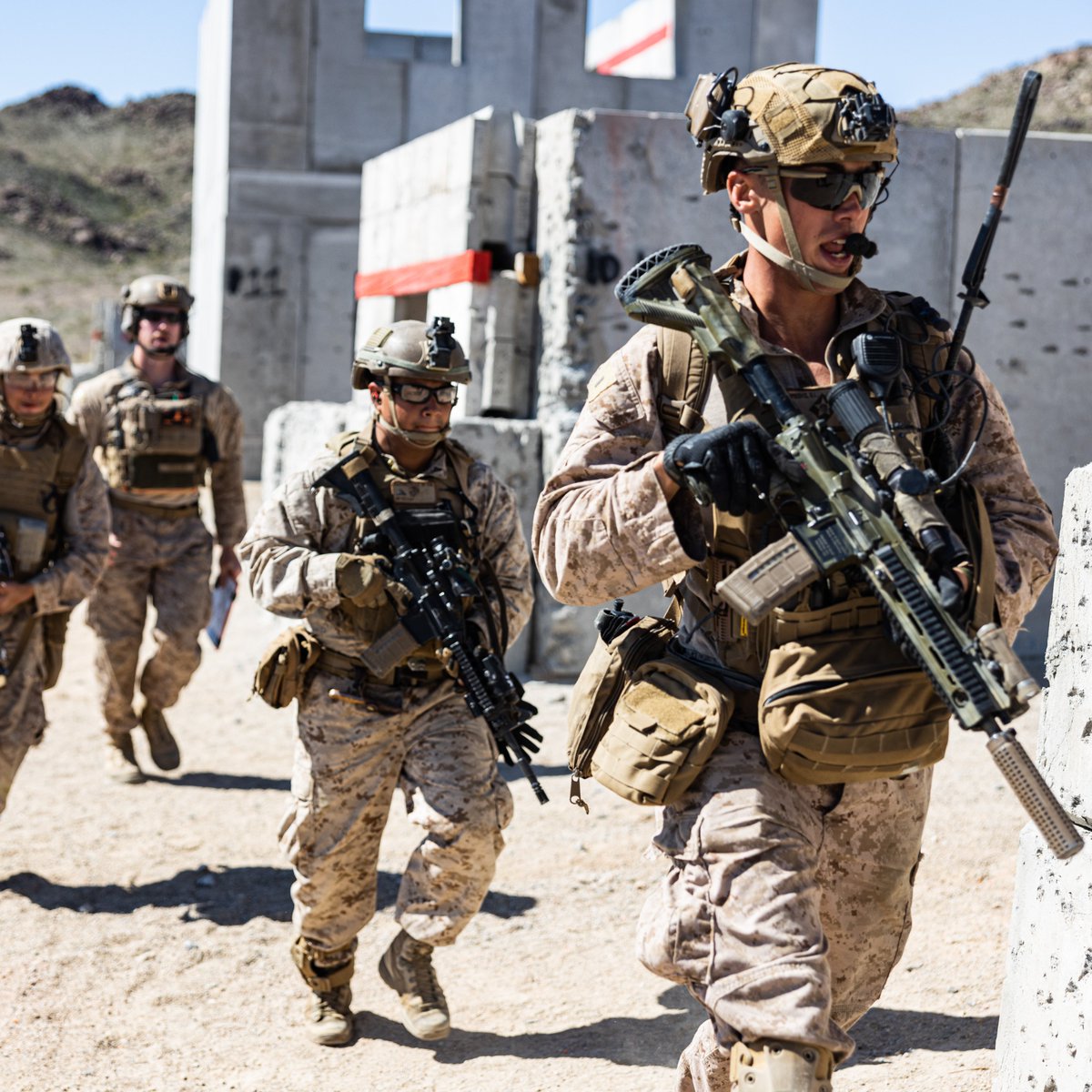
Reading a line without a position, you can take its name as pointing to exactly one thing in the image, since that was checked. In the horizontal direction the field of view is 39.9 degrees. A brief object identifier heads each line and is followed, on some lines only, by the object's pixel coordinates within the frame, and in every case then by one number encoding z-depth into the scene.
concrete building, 14.90
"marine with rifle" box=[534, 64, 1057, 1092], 2.39
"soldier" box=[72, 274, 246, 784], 6.88
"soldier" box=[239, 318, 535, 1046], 4.01
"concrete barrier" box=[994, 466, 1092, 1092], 2.57
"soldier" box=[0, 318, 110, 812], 5.19
